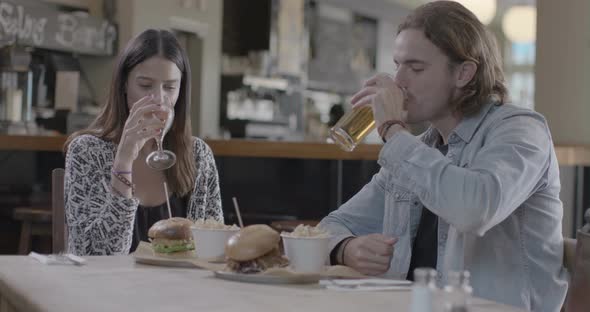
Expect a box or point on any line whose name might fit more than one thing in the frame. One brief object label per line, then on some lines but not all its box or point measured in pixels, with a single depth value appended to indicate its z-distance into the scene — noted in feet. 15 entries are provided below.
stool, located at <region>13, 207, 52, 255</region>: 12.61
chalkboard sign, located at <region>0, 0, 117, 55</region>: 20.49
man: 5.41
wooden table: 4.33
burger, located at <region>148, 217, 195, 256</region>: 6.10
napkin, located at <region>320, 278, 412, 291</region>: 4.93
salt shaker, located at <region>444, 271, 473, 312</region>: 3.05
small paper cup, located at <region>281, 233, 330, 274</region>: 5.31
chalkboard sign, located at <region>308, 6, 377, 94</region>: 33.47
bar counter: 13.55
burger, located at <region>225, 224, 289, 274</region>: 5.30
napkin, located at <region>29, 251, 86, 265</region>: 5.80
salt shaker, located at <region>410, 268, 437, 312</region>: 3.13
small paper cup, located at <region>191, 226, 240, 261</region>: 5.85
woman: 7.43
